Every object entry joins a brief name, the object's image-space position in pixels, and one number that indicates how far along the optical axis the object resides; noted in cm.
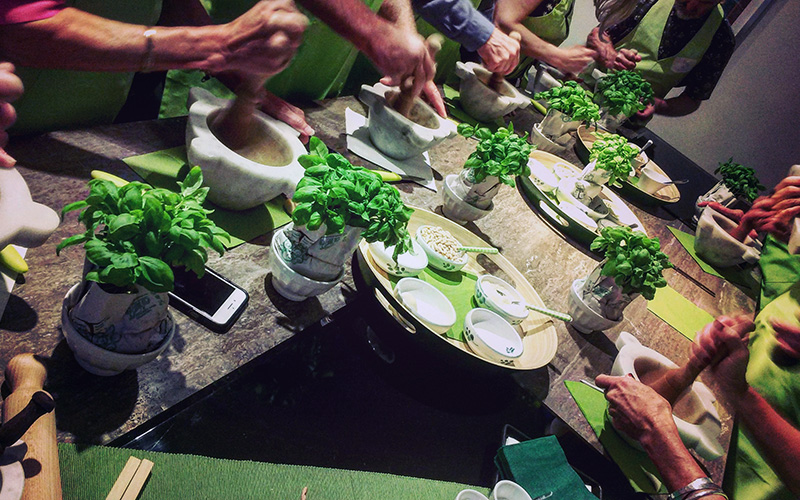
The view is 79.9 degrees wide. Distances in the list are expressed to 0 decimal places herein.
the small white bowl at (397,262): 144
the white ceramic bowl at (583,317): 173
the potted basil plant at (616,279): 164
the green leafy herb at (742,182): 305
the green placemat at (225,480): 79
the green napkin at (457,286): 155
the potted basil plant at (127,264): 74
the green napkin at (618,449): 138
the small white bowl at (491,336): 135
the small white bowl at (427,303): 134
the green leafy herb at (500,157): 180
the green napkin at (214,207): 130
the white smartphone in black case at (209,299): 108
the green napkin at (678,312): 210
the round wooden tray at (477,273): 134
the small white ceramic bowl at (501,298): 153
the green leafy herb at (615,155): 238
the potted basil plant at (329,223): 109
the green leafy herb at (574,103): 275
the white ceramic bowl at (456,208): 190
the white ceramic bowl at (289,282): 118
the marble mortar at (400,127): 191
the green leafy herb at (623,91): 338
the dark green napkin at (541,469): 119
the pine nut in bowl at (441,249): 161
